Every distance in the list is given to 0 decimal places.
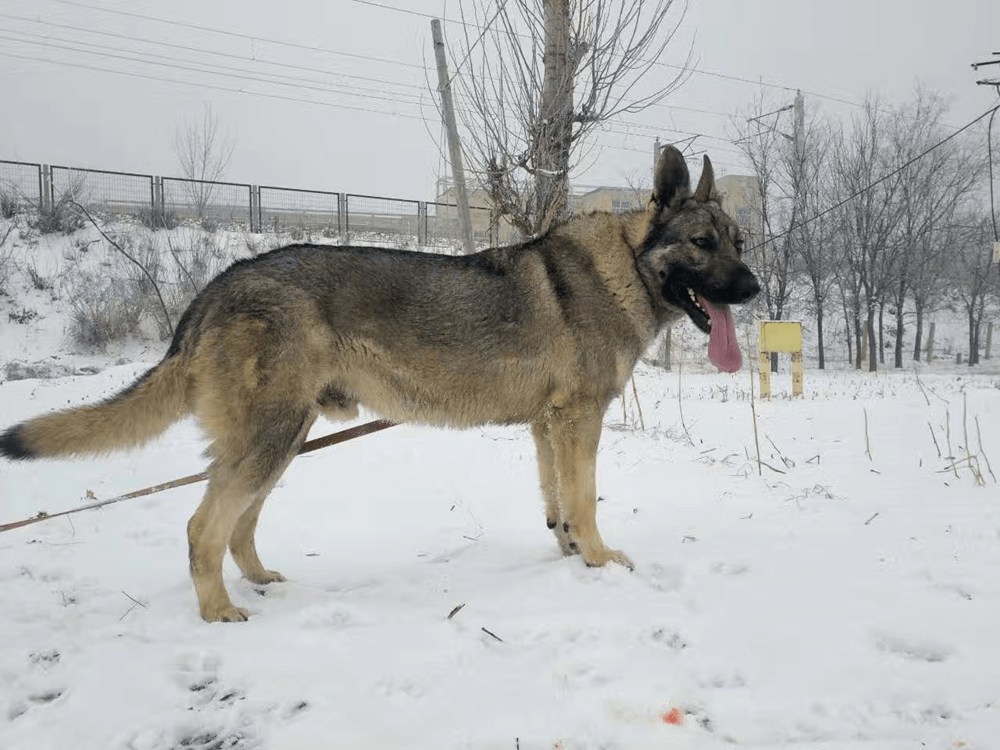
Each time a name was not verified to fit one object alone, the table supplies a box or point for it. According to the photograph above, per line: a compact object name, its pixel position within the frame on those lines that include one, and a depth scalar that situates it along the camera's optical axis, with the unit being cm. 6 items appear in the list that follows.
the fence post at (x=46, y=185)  2169
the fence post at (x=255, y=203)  2608
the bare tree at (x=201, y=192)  2490
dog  286
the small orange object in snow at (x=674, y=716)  197
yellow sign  1173
